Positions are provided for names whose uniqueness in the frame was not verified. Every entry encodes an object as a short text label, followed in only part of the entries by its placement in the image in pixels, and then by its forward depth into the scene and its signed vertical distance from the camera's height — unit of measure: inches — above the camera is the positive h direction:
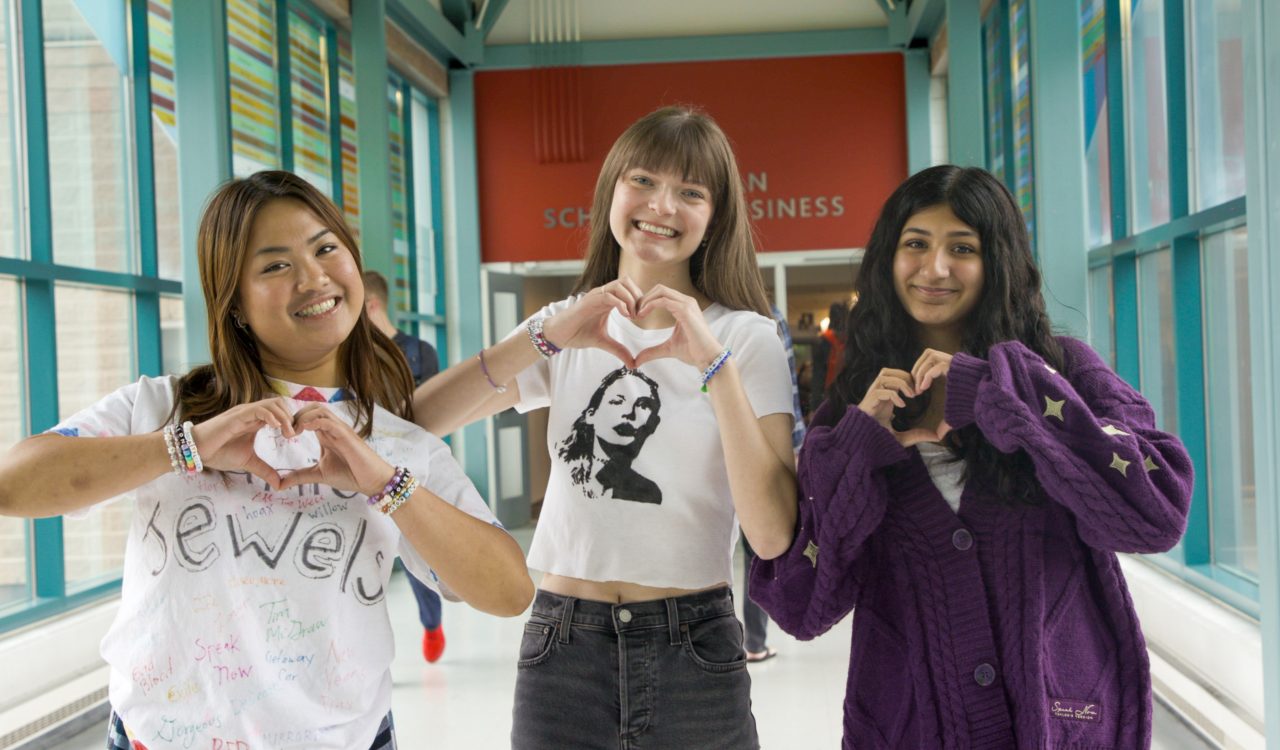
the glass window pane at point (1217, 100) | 147.8 +34.4
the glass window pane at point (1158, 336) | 178.2 +1.8
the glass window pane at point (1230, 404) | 150.7 -8.7
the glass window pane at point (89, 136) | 175.9 +42.6
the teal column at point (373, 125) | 293.9 +67.7
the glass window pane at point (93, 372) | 174.7 +2.5
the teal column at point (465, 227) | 380.8 +51.0
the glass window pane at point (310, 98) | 272.8 +72.2
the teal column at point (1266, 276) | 95.2 +6.0
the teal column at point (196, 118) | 189.5 +46.4
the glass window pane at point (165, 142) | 205.0 +45.8
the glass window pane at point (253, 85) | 235.1 +66.5
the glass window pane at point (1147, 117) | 179.6 +39.3
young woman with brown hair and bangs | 64.3 -6.4
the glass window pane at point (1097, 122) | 210.2 +44.7
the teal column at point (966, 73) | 294.0 +75.8
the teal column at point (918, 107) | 369.7 +84.2
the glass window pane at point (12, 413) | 157.9 -3.4
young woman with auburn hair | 50.8 -6.3
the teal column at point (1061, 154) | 203.2 +36.8
